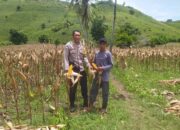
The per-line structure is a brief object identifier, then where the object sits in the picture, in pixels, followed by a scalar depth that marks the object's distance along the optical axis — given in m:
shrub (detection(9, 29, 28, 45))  25.88
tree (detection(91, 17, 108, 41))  23.64
